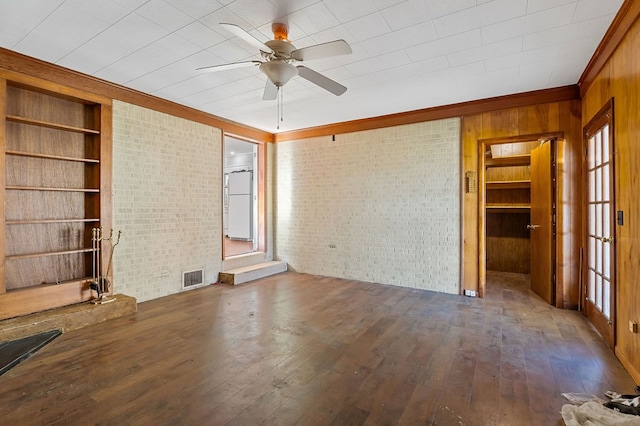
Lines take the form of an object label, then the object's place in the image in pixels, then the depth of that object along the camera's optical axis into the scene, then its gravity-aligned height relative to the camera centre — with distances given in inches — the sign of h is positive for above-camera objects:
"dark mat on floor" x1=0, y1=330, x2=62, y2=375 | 101.0 -48.8
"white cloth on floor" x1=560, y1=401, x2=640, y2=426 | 67.2 -47.0
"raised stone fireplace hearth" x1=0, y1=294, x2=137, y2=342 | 117.5 -44.1
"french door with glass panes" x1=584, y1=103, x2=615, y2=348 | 110.8 -5.6
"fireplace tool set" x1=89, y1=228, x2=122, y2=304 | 147.7 -26.1
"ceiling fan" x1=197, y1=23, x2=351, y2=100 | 94.8 +51.6
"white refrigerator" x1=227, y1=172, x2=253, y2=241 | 320.2 +8.0
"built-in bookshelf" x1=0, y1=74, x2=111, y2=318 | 130.5 +10.7
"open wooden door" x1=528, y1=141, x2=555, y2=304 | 163.9 -5.8
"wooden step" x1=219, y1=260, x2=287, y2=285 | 209.2 -43.2
